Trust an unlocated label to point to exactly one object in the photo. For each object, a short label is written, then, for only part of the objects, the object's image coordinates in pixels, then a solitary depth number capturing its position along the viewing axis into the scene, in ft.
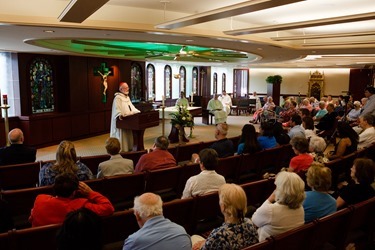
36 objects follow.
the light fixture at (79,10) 9.93
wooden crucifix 33.20
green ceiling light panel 25.99
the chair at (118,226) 7.66
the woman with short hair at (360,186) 9.32
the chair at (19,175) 11.93
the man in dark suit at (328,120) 26.53
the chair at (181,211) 8.37
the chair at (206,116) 41.06
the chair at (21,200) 9.34
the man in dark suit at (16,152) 12.93
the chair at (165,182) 11.58
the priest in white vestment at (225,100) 49.76
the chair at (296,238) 6.52
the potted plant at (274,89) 59.13
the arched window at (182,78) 50.79
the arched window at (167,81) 47.62
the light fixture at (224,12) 10.46
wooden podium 22.16
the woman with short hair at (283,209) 7.09
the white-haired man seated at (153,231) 5.97
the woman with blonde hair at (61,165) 10.02
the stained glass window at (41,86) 27.96
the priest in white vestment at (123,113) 22.90
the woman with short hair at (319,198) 8.30
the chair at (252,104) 55.77
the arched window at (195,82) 53.81
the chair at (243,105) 54.33
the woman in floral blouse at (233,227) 6.27
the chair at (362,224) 8.35
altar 31.26
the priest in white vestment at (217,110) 39.96
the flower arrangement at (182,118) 27.66
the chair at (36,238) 6.51
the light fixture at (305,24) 13.66
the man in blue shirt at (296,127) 18.16
